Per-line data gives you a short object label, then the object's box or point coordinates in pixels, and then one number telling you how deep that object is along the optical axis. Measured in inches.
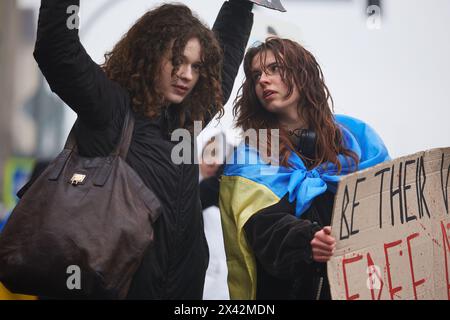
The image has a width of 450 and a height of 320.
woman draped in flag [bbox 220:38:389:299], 270.7
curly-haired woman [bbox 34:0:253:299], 238.8
